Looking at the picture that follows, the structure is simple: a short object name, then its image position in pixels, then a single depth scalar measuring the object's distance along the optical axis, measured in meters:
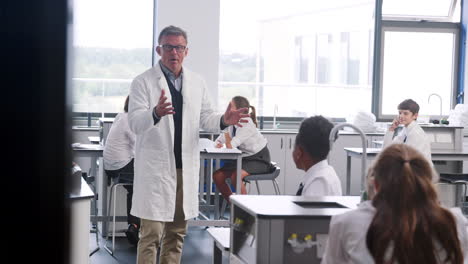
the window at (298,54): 8.30
